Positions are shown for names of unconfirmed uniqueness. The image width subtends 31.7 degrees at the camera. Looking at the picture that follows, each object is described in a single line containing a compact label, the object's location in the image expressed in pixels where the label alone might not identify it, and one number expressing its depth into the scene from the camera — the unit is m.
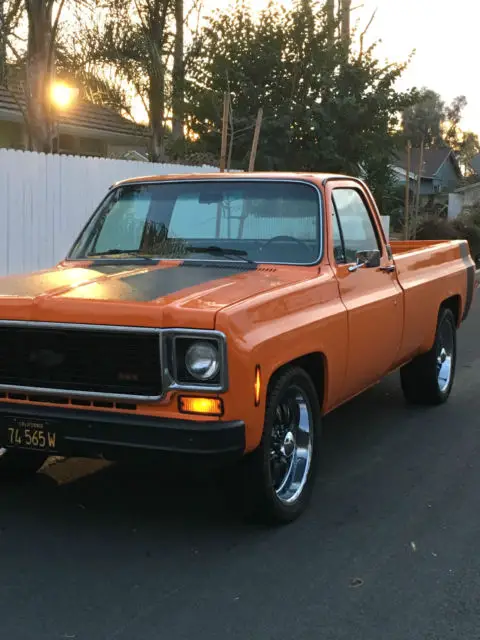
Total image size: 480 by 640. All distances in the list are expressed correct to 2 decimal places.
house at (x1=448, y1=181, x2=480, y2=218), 37.89
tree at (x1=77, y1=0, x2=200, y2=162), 16.32
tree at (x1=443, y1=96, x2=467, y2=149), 90.12
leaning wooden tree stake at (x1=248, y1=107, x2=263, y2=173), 11.48
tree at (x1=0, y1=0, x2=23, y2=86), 12.98
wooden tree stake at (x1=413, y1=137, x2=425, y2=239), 20.33
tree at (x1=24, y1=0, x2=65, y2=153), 12.52
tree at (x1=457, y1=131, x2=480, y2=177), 81.75
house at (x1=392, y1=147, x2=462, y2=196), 61.25
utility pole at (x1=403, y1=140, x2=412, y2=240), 18.97
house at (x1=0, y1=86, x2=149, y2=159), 23.92
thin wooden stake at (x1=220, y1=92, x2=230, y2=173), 11.53
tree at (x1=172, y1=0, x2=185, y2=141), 19.23
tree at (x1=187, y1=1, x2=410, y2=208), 18.98
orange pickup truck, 3.92
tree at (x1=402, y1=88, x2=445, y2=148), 80.56
